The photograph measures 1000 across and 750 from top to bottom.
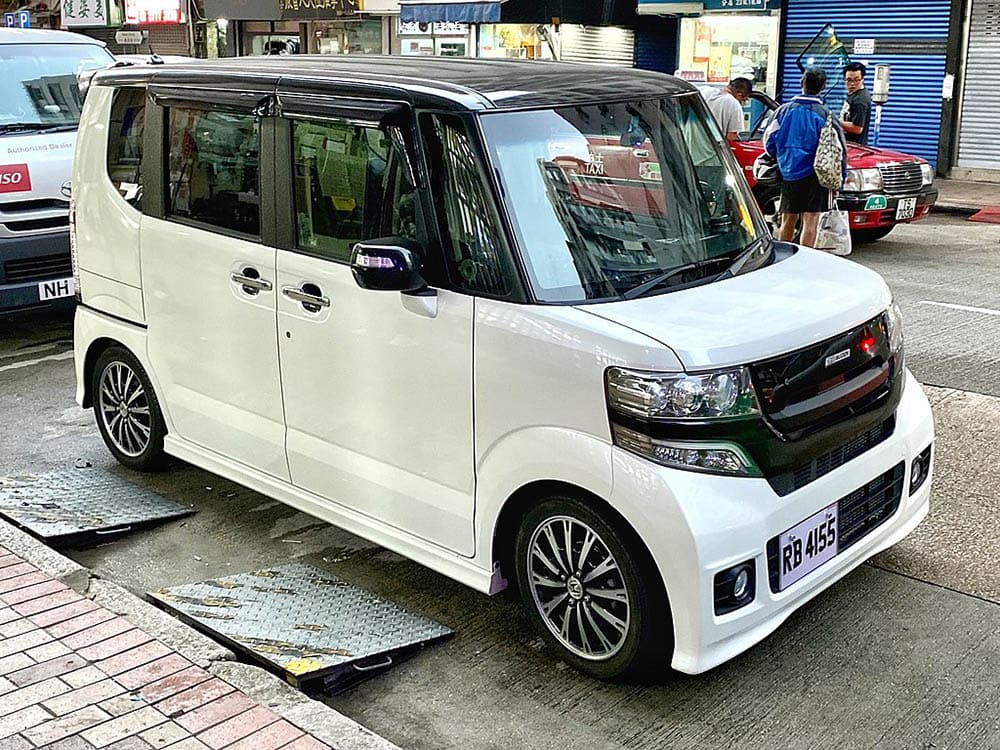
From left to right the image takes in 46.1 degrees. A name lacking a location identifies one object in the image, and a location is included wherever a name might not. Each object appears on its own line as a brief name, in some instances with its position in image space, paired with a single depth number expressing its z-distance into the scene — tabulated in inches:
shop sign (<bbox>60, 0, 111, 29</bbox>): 1101.7
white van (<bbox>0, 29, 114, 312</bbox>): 328.2
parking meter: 693.9
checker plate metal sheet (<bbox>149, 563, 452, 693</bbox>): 155.3
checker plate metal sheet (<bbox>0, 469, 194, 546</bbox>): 200.8
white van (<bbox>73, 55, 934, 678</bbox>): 141.5
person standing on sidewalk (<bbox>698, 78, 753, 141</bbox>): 491.8
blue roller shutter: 704.4
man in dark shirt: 530.0
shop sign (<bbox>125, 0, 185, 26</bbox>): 1063.0
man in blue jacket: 374.3
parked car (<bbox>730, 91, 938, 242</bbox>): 461.7
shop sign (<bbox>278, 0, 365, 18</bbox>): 916.0
